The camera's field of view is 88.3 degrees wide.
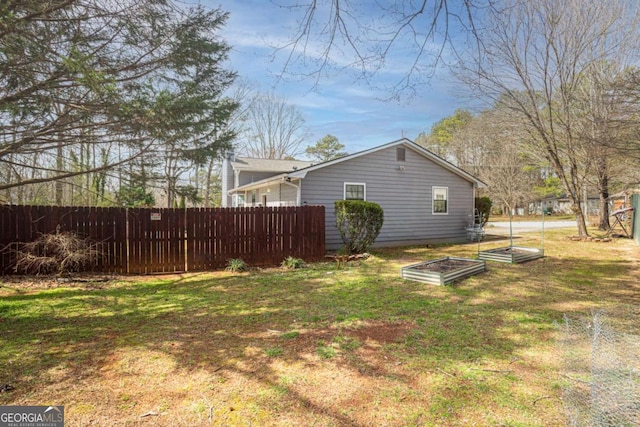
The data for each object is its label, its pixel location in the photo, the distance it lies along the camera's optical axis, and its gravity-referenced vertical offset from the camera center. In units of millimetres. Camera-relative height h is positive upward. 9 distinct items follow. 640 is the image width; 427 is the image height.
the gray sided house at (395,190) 10609 +852
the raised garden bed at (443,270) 6246 -1159
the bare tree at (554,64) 12078 +5838
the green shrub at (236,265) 7852 -1237
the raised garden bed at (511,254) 8502 -1126
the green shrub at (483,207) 15093 +270
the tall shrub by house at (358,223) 9586 -280
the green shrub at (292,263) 8297 -1259
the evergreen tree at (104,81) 3732 +1754
